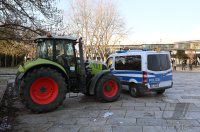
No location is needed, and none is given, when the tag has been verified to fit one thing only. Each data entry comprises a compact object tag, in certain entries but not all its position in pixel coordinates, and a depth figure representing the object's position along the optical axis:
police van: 6.52
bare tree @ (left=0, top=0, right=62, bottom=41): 8.35
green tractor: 5.13
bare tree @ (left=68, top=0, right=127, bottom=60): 20.02
